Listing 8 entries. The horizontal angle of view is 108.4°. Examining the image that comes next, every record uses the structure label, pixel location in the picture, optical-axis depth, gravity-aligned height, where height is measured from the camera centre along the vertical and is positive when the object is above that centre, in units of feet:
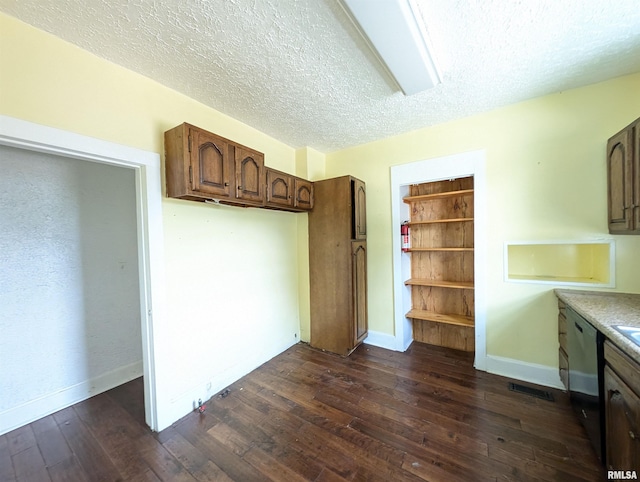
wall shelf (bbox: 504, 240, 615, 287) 6.31 -0.94
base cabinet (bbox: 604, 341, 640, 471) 3.12 -2.67
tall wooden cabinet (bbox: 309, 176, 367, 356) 8.69 -1.10
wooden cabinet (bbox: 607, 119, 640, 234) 4.91 +1.15
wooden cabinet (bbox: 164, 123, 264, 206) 5.31 +1.83
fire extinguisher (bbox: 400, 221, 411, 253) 9.35 +0.01
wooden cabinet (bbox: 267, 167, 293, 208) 7.41 +1.66
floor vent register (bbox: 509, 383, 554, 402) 6.38 -4.54
